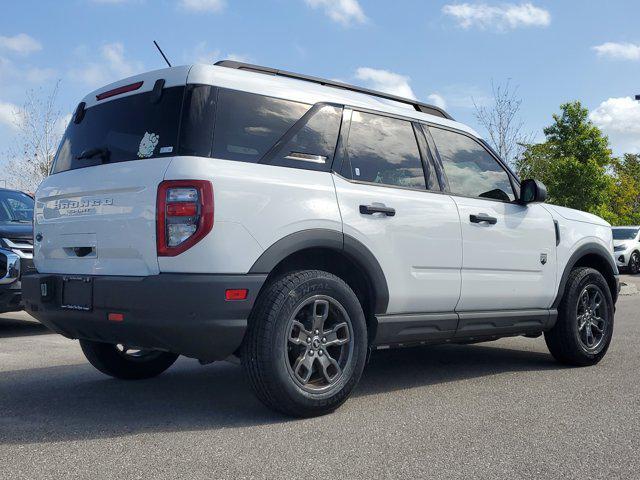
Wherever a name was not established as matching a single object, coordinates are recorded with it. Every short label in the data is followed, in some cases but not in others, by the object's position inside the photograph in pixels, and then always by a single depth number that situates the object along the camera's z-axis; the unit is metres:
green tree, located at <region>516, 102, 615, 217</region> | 33.16
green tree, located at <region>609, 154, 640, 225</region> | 55.16
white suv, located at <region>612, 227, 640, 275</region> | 23.53
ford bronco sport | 3.84
